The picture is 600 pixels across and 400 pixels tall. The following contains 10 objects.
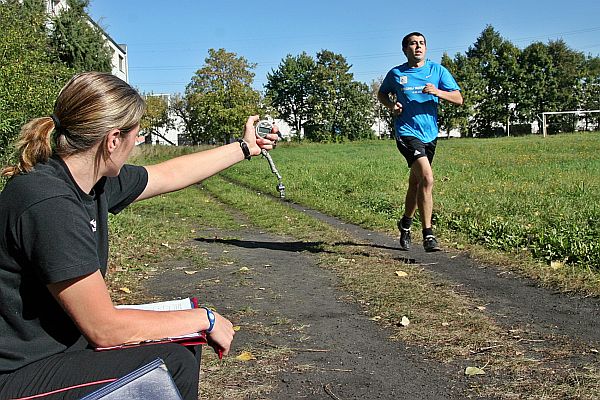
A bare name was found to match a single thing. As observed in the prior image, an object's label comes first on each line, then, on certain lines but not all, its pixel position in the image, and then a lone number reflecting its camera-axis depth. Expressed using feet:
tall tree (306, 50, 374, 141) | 309.63
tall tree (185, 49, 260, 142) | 242.58
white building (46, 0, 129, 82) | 246.02
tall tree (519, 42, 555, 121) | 279.08
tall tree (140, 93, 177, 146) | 248.52
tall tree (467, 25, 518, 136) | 283.18
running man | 25.11
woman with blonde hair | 7.41
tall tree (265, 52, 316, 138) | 323.57
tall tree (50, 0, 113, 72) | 133.90
